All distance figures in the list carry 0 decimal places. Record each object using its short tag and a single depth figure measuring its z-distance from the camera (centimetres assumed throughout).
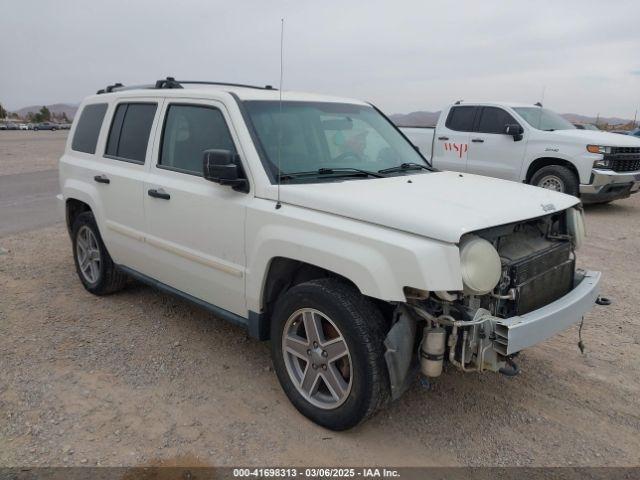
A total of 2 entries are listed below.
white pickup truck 936
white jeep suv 275
